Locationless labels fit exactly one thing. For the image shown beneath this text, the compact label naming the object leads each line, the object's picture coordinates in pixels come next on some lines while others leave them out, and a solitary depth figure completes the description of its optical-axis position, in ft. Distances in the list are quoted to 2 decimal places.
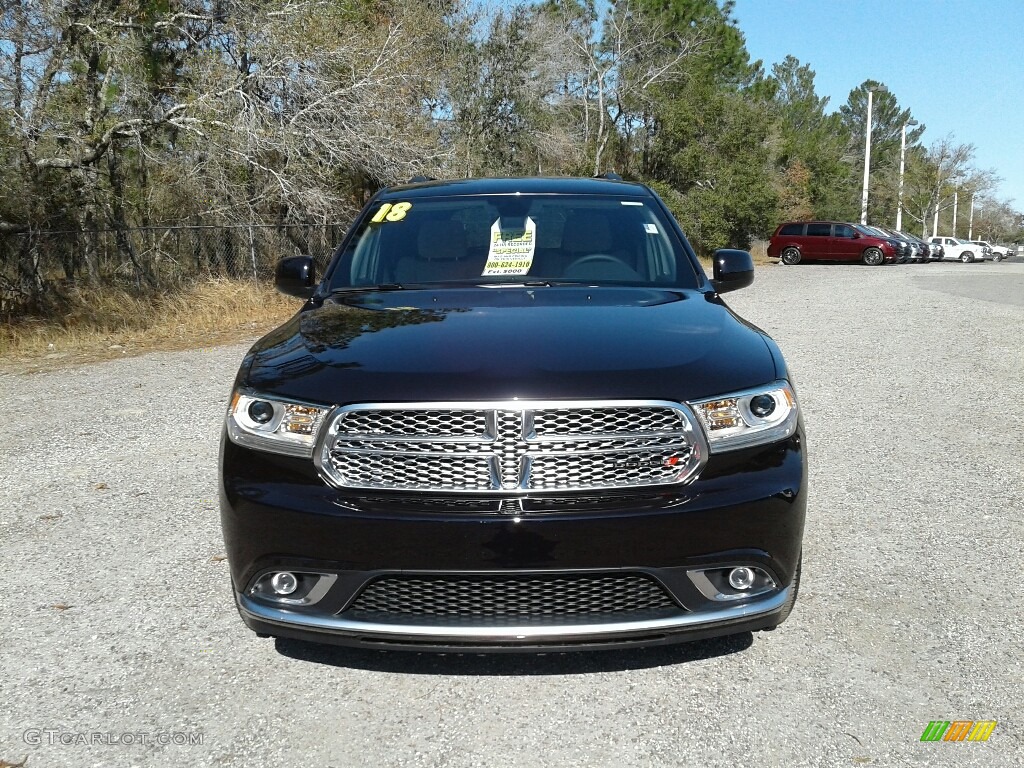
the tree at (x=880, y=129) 245.04
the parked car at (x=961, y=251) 152.56
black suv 8.51
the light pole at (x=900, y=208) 219.00
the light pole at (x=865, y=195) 179.01
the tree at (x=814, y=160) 174.09
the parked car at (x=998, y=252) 165.06
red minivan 115.03
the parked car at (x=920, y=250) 125.59
